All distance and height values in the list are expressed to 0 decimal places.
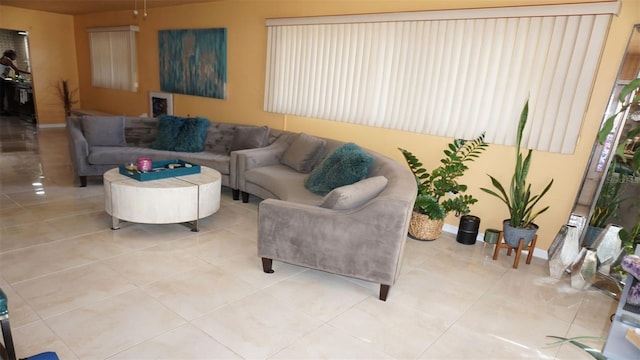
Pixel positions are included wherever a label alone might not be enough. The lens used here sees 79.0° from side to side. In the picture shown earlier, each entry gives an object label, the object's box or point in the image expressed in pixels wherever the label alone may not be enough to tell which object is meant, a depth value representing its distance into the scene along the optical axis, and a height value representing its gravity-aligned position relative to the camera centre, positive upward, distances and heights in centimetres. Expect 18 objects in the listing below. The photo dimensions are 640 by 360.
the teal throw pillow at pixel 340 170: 339 -64
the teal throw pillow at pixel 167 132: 509 -68
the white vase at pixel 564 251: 315 -106
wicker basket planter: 377 -117
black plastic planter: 380 -116
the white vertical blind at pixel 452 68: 328 +37
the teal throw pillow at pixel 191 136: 504 -68
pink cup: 367 -80
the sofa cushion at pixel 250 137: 496 -62
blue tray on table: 352 -85
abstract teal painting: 586 +33
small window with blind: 734 +35
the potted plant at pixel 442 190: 370 -82
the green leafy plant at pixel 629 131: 276 -3
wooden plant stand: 332 -117
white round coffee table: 334 -103
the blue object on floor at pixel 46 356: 138 -101
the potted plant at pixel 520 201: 334 -75
